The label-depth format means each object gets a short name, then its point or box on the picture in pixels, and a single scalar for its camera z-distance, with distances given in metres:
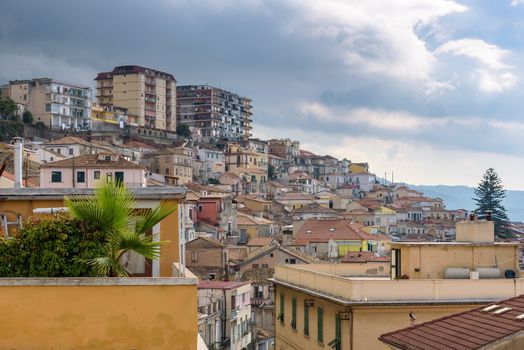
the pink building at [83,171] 76.81
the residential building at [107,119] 165.00
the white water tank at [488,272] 28.97
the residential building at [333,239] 95.38
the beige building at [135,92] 190.00
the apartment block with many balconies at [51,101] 157.75
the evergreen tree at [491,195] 121.06
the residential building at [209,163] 163.38
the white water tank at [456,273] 28.69
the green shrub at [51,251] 11.98
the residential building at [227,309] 60.28
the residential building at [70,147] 119.25
